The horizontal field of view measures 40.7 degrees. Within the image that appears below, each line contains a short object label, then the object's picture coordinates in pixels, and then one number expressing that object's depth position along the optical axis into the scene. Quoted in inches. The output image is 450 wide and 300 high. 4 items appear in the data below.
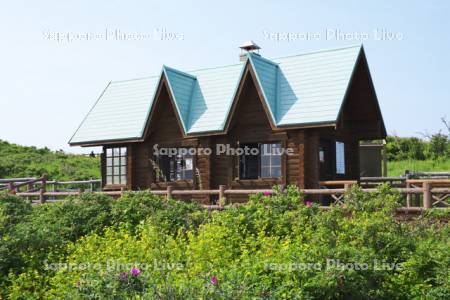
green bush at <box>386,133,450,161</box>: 1469.0
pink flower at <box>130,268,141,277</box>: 350.3
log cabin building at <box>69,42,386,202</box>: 781.3
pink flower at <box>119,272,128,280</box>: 349.4
